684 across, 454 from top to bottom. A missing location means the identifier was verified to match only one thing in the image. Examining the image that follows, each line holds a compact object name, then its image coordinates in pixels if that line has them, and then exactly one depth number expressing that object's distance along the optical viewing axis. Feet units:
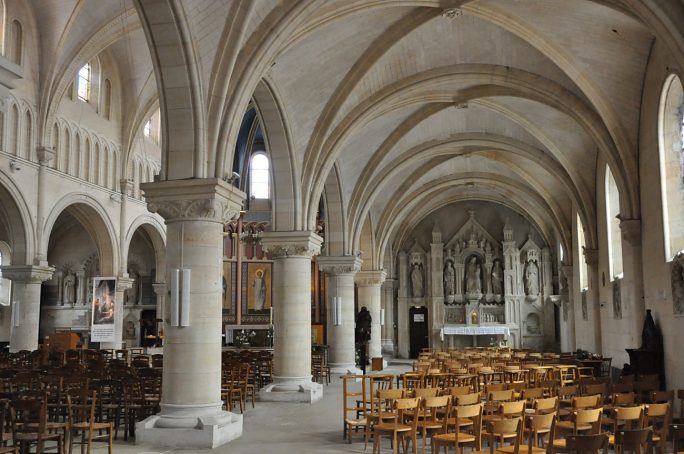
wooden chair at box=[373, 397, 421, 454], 27.16
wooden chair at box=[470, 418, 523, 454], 23.21
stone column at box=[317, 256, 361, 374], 75.92
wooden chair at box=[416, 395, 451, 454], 28.12
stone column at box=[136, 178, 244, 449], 34.63
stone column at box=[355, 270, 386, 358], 97.14
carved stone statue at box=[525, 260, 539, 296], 123.91
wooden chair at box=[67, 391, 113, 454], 27.20
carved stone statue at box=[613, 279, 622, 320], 62.49
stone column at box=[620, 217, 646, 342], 53.62
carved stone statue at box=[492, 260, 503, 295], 126.00
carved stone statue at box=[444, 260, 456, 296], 127.85
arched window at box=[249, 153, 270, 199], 119.34
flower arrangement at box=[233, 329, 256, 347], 99.30
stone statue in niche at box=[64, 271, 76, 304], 106.01
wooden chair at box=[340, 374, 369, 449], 32.24
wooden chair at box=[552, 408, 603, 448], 25.31
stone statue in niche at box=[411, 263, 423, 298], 130.21
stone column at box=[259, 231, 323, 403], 52.85
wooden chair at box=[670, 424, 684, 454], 21.47
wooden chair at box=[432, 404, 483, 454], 25.25
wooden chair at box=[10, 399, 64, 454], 24.75
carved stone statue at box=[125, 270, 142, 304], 111.14
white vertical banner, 65.41
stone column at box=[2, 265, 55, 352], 71.77
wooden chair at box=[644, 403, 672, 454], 24.94
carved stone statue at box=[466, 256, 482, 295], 126.52
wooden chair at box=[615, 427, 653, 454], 20.47
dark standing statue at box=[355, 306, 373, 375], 73.61
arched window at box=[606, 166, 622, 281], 66.64
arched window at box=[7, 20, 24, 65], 68.13
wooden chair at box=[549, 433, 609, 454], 19.54
